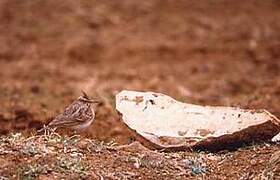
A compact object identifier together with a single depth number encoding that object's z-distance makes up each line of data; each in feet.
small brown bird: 46.96
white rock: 47.24
